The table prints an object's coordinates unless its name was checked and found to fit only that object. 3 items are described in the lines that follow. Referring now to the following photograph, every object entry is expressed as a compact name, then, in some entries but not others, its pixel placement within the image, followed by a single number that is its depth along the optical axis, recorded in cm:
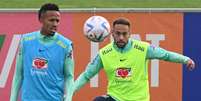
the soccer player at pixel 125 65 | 1484
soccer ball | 1822
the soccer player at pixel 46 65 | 1202
